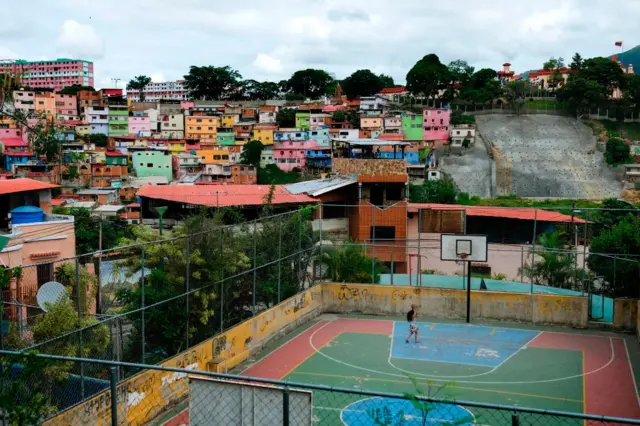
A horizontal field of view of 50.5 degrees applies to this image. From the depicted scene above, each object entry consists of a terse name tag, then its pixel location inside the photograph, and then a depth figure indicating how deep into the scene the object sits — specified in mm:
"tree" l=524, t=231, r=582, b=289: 24547
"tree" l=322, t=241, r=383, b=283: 21328
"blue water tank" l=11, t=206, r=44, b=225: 21578
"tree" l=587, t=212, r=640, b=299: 20359
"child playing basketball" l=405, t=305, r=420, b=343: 17188
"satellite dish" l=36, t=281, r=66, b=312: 11133
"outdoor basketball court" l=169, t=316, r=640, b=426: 13031
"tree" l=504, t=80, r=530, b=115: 102625
